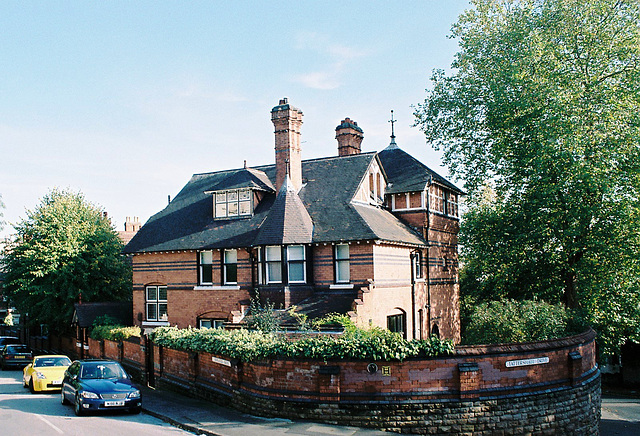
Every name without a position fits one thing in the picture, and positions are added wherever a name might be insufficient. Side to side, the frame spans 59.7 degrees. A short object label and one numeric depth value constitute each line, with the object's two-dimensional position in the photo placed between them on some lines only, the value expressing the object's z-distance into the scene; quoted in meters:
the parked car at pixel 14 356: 32.16
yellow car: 20.14
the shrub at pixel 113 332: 25.20
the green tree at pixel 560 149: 23.06
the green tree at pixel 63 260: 32.88
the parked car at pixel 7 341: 39.49
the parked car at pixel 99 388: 15.13
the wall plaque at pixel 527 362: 14.31
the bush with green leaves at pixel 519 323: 19.03
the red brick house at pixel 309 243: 23.05
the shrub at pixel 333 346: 13.80
